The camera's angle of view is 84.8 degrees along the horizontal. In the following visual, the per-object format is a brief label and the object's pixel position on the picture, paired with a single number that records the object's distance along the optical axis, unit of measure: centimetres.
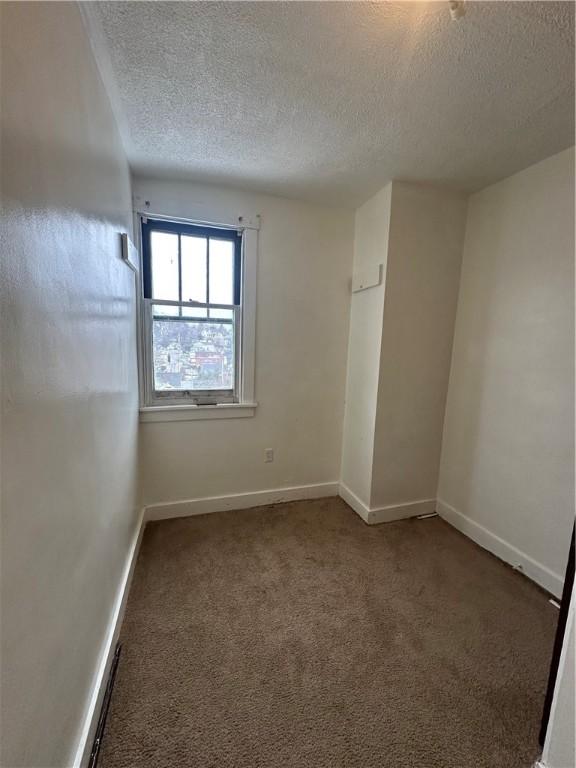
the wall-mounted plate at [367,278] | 224
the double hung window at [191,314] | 225
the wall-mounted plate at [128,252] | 164
